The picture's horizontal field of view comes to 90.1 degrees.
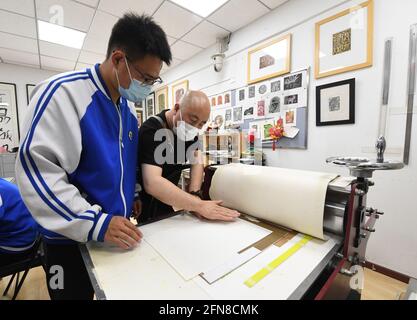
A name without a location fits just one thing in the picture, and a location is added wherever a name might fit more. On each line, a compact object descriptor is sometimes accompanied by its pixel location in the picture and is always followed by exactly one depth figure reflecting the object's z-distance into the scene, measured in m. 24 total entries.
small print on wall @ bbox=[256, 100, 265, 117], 2.29
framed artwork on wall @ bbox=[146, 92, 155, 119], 4.52
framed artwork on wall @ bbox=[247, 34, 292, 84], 2.06
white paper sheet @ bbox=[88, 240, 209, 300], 0.46
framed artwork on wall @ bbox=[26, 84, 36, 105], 3.93
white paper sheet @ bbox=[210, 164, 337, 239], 0.67
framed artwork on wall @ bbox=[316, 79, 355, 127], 1.67
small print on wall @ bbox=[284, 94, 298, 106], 2.02
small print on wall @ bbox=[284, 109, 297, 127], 2.03
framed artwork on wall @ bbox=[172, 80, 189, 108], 3.52
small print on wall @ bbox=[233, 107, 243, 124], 2.55
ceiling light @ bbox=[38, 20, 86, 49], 2.52
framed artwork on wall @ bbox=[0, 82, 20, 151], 3.75
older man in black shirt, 0.84
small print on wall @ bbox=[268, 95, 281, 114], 2.15
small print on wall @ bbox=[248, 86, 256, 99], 2.39
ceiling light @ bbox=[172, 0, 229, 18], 2.11
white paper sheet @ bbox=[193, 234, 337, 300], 0.46
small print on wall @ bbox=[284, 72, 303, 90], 1.97
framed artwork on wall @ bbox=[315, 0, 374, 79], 1.57
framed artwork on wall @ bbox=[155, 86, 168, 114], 4.09
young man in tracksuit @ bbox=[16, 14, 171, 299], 0.56
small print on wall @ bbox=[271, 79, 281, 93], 2.14
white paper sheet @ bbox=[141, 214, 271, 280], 0.56
